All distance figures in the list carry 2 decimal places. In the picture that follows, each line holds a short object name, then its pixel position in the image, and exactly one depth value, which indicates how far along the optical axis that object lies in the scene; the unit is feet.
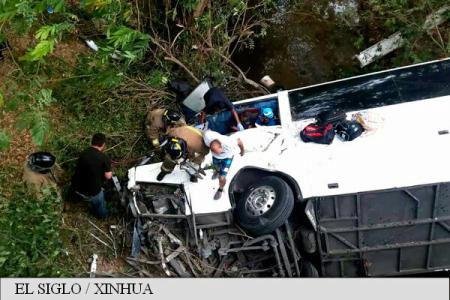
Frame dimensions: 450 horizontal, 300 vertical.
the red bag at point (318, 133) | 18.66
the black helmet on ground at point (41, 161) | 18.78
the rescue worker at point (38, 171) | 18.81
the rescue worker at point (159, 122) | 21.68
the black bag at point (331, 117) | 18.99
